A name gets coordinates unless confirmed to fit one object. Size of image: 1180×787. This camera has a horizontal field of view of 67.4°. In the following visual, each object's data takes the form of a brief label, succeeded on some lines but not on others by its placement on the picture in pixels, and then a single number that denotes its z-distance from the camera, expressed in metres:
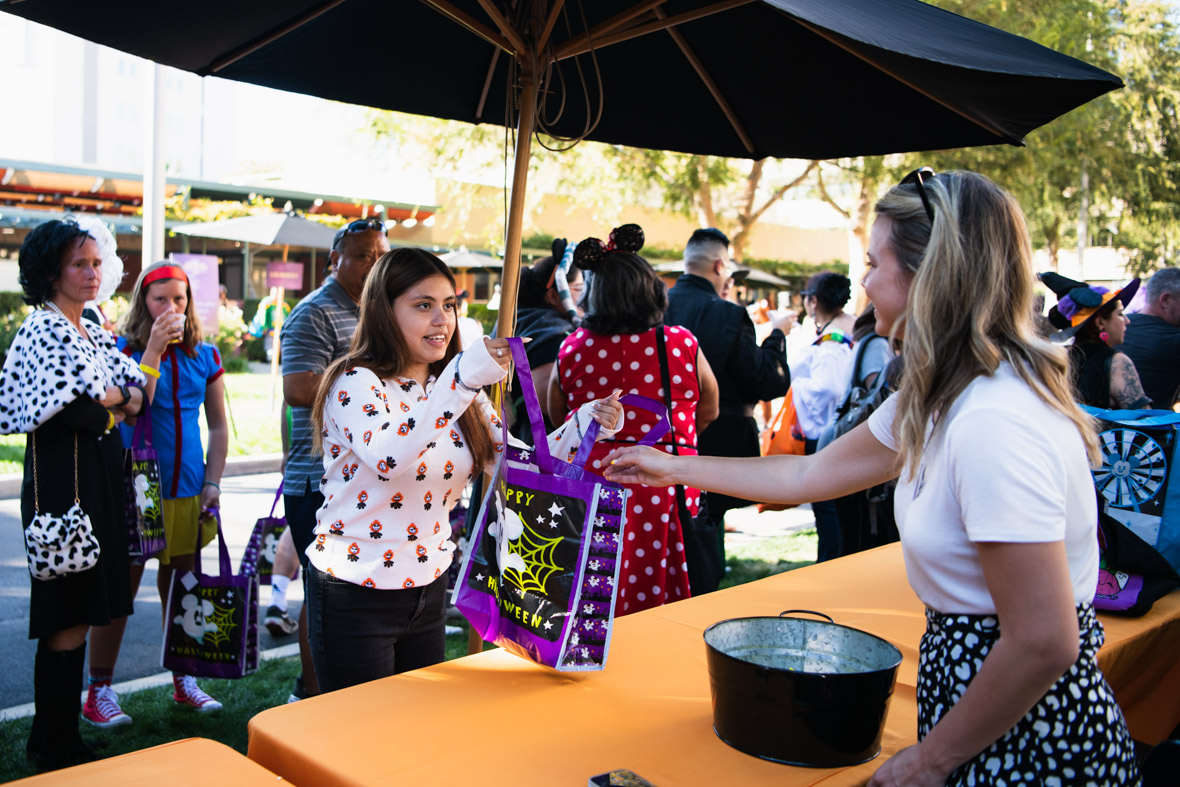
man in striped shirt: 3.32
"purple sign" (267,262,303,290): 13.94
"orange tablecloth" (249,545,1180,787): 1.54
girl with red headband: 3.72
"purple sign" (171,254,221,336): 11.48
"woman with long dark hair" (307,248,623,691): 2.18
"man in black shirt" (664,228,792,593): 4.49
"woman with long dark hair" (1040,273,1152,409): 4.35
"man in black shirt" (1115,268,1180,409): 5.48
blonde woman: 1.27
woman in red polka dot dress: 3.49
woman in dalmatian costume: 3.00
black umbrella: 2.07
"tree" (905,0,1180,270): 15.62
